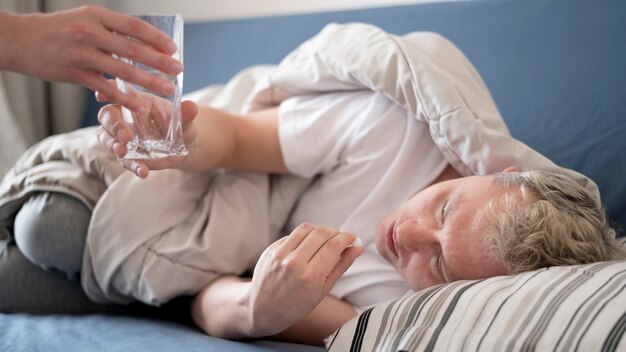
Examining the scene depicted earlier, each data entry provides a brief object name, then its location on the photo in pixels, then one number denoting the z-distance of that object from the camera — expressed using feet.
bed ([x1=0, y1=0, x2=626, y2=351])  2.69
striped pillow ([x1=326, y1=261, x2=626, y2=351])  2.58
